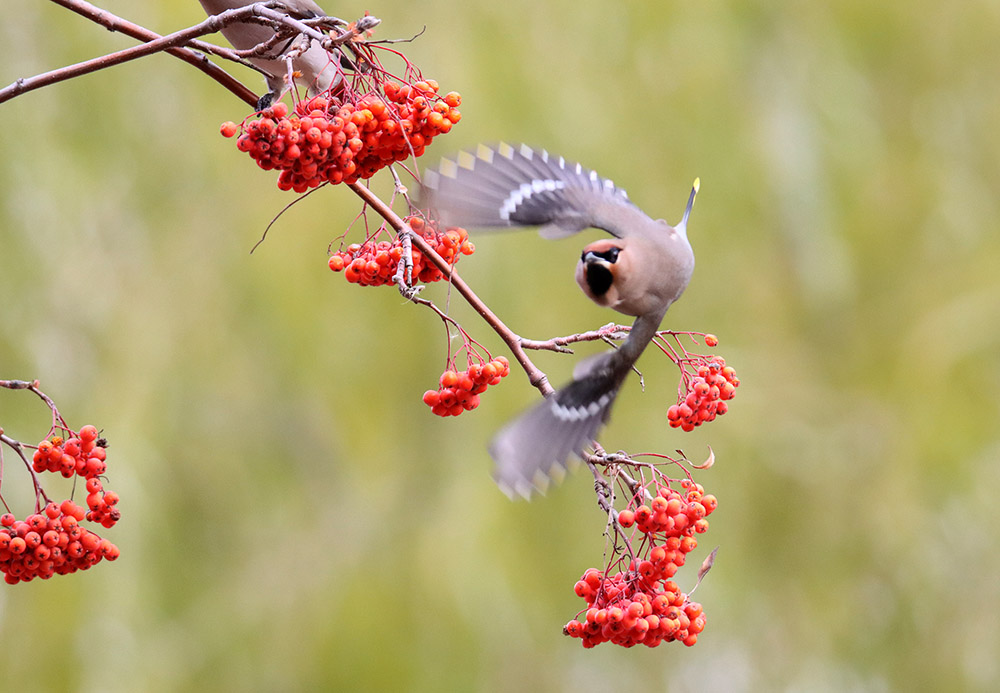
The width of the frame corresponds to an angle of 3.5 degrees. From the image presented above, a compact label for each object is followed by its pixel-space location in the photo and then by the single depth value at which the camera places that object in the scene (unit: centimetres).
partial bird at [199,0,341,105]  1081
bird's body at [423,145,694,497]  1064
